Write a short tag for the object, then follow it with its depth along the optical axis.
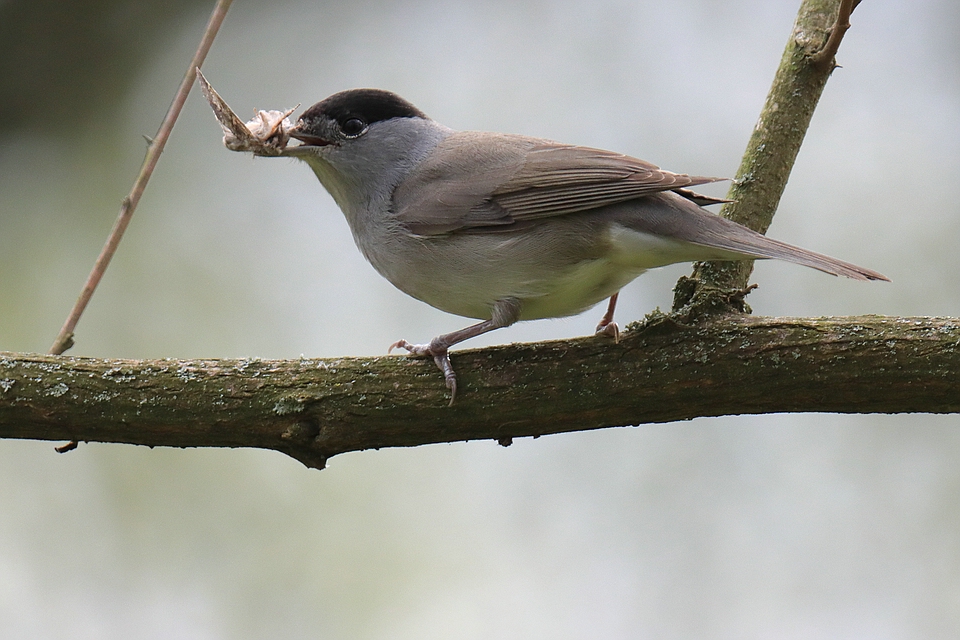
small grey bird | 6.93
